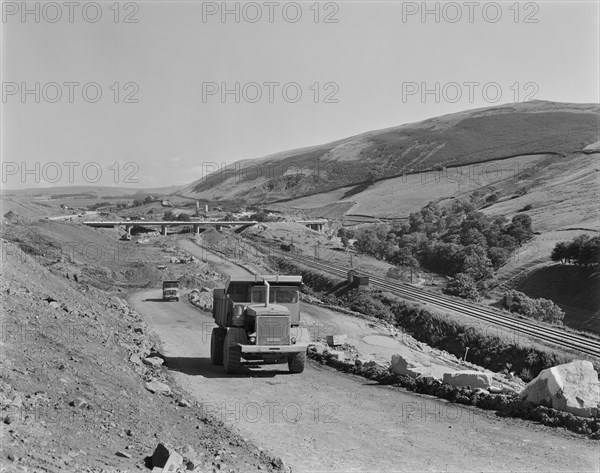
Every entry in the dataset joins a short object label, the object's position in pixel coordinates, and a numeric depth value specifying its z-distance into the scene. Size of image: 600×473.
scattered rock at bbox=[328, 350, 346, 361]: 22.17
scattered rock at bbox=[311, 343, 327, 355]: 23.30
